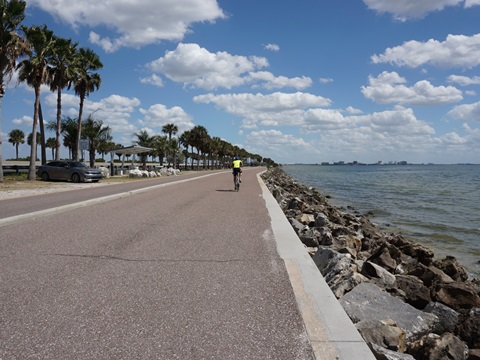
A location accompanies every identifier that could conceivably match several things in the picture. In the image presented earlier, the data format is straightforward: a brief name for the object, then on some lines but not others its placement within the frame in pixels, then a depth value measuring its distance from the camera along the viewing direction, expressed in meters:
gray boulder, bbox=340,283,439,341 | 4.64
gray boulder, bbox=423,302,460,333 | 4.98
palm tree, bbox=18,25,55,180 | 28.92
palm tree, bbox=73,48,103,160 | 38.16
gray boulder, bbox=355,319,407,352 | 3.96
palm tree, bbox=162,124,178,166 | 83.14
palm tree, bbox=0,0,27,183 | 24.30
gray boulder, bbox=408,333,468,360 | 4.00
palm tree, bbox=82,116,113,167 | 50.28
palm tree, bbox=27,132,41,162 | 29.88
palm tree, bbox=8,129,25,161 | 116.19
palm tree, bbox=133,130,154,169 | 69.88
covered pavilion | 43.16
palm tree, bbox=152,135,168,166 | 72.31
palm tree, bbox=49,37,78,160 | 31.67
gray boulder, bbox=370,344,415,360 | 3.57
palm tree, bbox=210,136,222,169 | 105.20
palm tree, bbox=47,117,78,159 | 47.59
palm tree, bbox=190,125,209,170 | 91.00
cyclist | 20.66
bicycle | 20.73
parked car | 27.88
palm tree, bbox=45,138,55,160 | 107.51
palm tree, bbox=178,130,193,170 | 92.02
